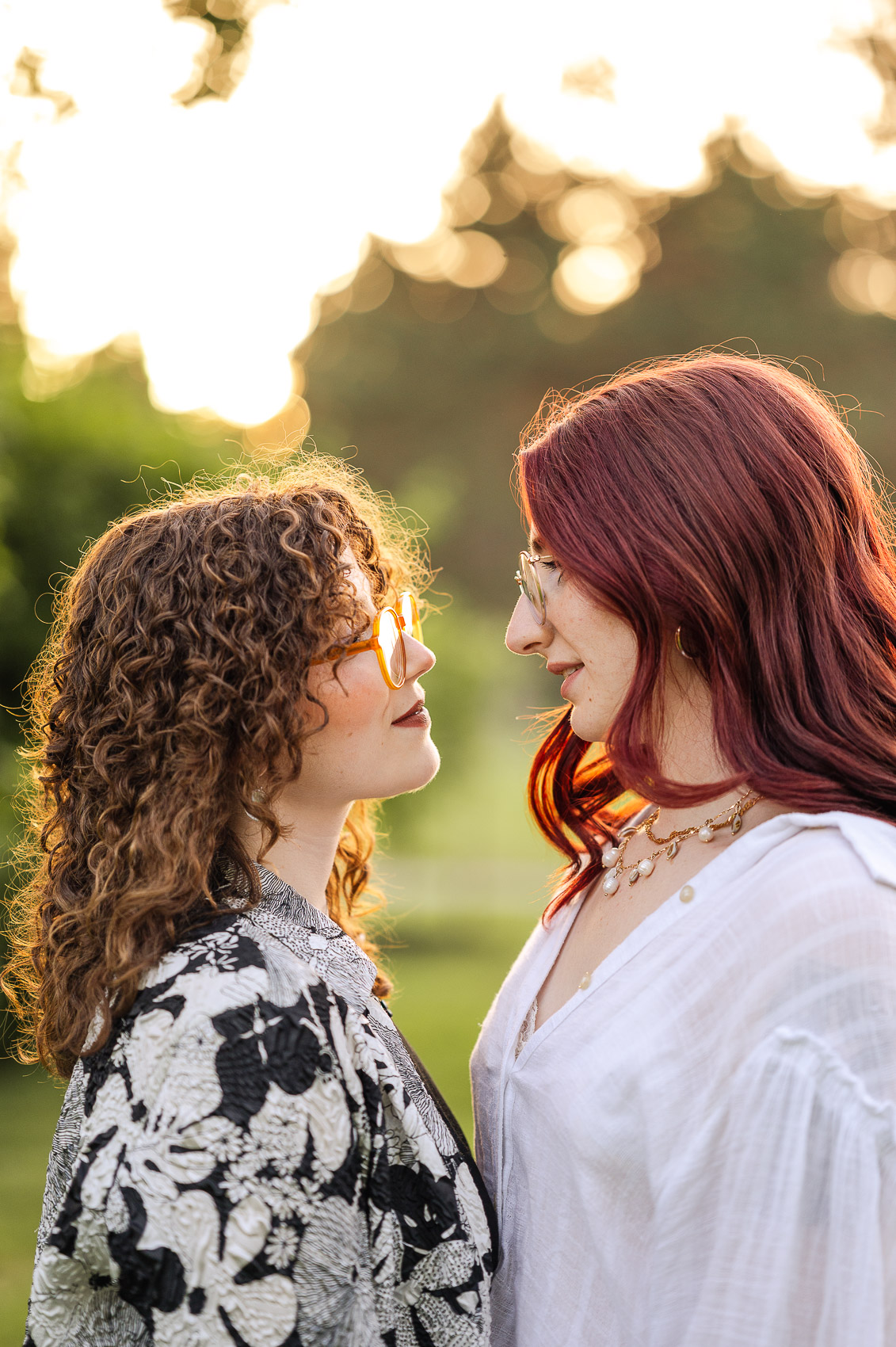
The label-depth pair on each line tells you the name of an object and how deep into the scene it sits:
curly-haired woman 1.54
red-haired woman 1.53
